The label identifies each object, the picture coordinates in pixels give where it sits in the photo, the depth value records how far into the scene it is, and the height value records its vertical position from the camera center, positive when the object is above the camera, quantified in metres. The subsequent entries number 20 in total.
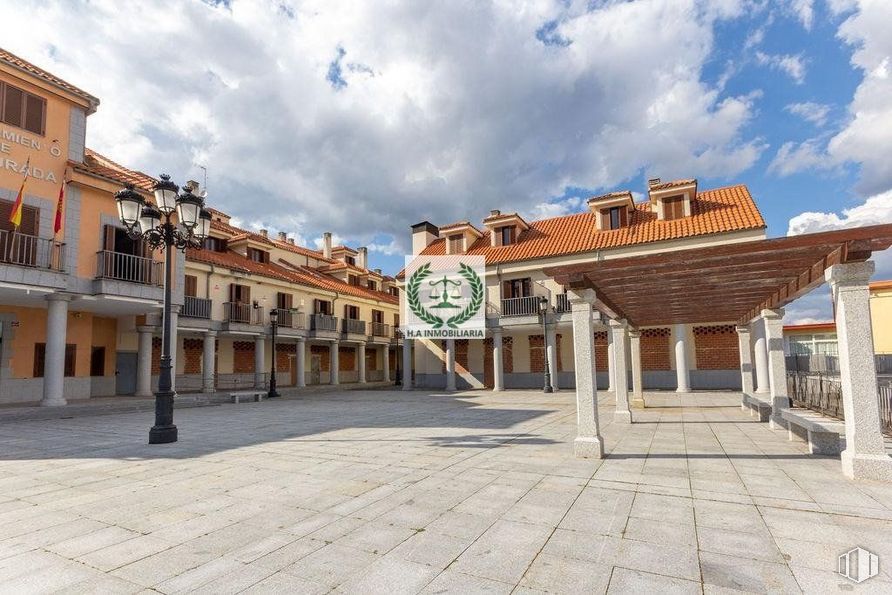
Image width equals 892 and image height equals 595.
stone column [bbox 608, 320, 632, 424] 10.66 -1.00
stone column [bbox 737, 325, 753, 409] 13.47 -0.50
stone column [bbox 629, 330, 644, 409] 13.40 -0.79
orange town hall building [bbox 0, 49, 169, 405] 13.73 +3.19
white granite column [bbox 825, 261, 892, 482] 5.53 -0.44
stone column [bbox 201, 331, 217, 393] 22.36 -0.49
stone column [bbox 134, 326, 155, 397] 18.61 -0.54
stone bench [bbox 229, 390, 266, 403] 19.12 -2.01
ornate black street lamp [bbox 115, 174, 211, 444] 8.73 +2.40
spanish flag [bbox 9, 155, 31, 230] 12.98 +3.82
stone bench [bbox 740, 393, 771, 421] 10.39 -1.50
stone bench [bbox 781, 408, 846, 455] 6.78 -1.36
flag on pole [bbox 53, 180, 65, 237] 13.91 +3.82
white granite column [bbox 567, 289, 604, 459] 6.98 -0.47
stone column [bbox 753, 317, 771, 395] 18.29 -0.75
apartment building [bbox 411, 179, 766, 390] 21.06 +3.25
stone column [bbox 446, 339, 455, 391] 25.08 -1.04
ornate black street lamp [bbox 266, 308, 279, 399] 21.67 -1.02
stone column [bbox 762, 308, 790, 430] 9.34 -0.45
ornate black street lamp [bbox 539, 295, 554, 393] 21.73 +1.24
